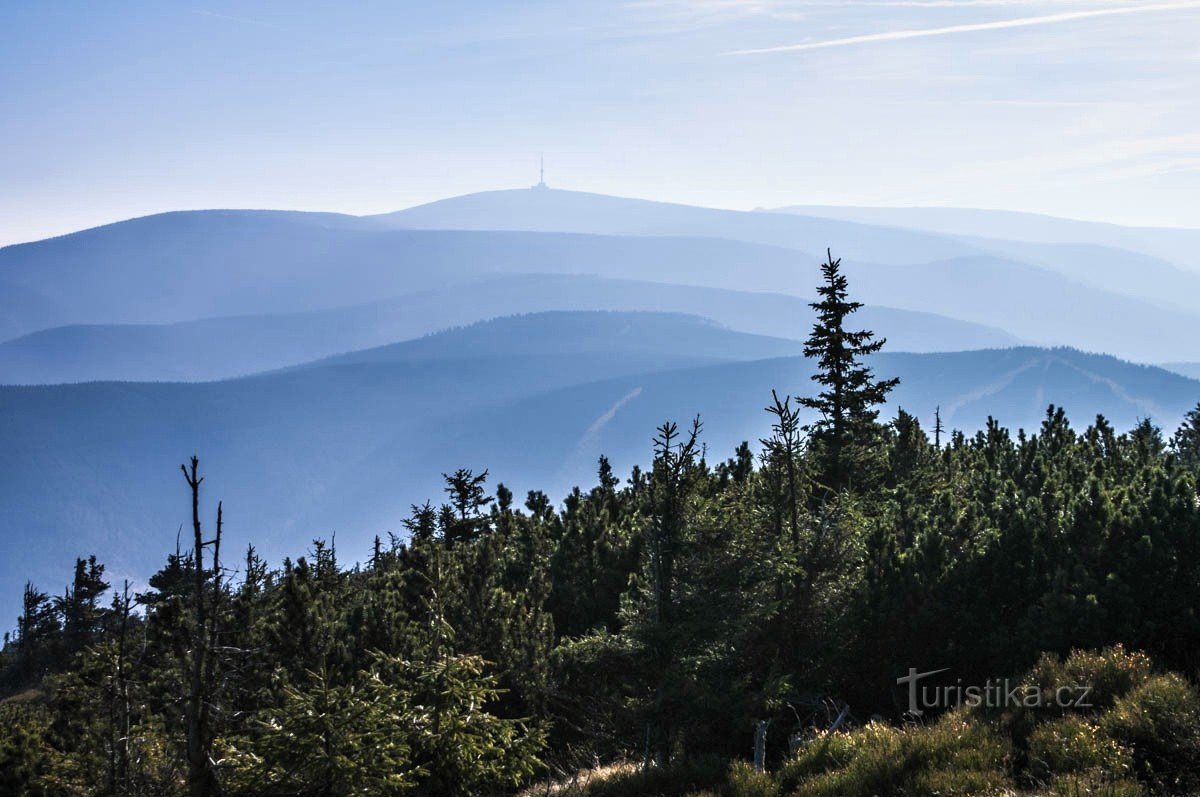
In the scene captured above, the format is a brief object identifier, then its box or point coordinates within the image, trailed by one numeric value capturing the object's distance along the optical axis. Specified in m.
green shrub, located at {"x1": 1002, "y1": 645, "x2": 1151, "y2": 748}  11.58
